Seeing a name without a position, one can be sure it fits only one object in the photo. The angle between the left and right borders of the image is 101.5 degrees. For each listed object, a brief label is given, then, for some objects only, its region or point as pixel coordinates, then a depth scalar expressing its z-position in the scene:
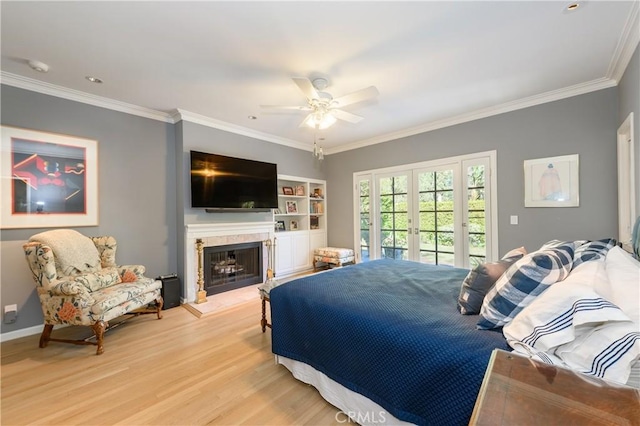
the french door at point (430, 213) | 3.75
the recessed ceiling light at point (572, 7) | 1.77
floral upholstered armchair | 2.34
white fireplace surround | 3.61
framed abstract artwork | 2.62
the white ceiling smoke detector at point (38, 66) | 2.37
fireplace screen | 3.89
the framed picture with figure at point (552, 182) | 3.04
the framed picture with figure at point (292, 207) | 5.26
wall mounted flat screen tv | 3.66
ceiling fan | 2.33
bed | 0.97
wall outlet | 2.61
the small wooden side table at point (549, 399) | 0.63
